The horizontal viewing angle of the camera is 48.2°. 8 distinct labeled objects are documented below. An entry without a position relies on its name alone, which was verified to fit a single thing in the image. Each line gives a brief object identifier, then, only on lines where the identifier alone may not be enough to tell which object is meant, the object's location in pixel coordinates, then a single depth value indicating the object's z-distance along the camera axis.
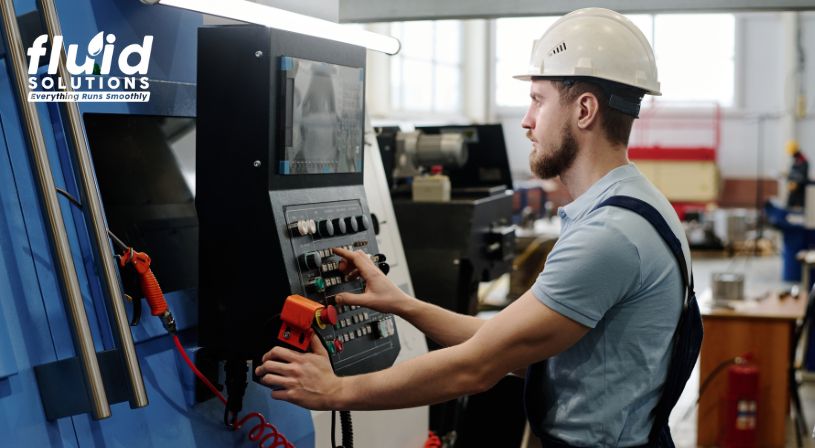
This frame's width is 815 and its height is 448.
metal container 5.01
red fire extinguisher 4.68
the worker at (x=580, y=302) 1.53
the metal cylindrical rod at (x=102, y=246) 1.36
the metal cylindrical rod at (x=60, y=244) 1.29
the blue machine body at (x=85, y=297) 1.38
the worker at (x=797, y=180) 11.05
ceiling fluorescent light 1.50
